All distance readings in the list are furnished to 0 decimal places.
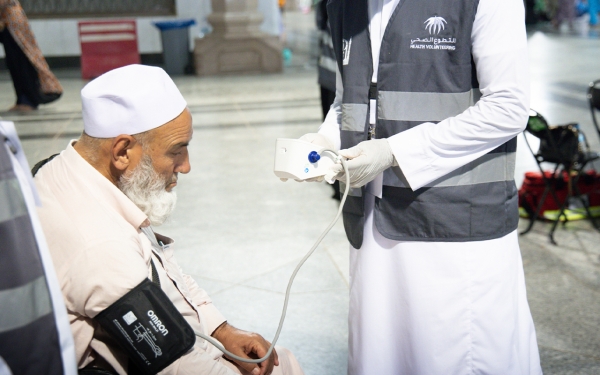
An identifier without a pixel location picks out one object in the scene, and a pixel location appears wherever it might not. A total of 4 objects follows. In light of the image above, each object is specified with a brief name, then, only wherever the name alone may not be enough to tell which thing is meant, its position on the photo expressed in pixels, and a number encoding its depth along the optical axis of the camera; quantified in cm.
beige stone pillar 1280
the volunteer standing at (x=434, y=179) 176
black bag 434
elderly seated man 144
